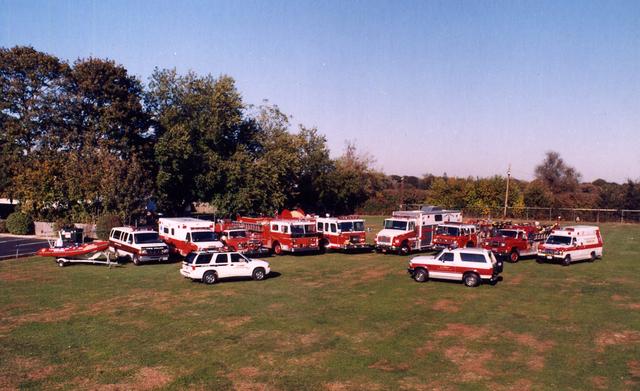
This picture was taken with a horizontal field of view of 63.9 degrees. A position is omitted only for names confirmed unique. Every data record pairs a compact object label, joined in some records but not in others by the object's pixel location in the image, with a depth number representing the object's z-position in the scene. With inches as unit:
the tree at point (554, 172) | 4712.1
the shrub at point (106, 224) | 1660.9
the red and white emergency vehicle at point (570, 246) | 1190.3
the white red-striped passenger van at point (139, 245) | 1181.7
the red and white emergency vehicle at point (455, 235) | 1339.8
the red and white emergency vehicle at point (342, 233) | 1397.6
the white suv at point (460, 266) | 932.5
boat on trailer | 1171.3
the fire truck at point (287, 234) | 1347.2
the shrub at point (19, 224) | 1883.6
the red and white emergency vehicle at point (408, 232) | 1376.7
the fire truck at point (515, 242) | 1244.5
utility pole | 2538.4
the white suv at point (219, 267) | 956.6
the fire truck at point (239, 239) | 1282.0
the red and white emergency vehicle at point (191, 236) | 1221.1
